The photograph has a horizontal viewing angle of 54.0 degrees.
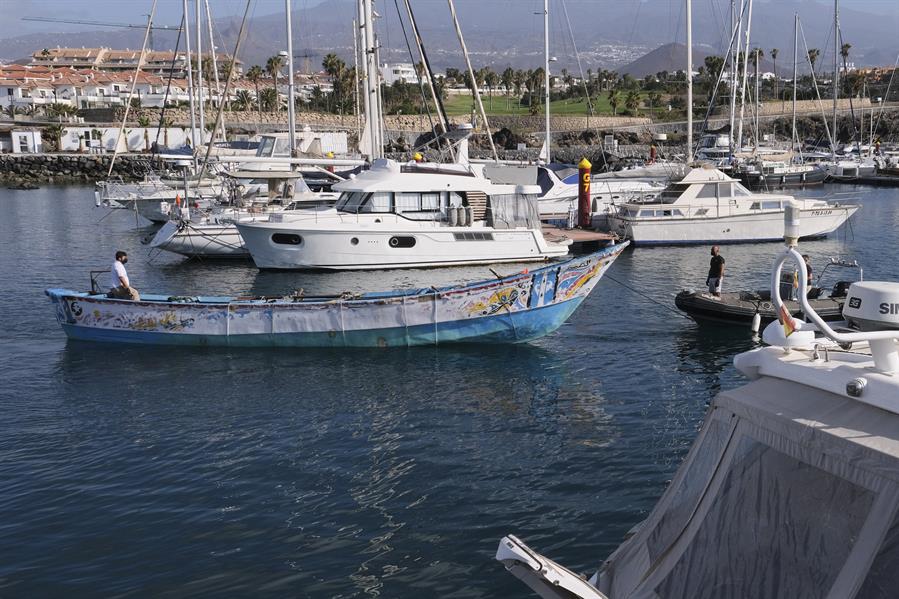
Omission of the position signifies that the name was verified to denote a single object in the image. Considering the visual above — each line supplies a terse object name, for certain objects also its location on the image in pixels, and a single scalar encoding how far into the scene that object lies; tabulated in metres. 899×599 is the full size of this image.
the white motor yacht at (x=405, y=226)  31.58
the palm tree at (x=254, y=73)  109.99
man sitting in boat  21.66
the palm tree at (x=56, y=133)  100.44
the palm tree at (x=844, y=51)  109.31
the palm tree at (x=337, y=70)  117.88
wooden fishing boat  20.55
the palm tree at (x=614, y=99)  115.56
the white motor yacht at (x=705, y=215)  37.75
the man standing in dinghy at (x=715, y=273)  22.67
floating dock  36.28
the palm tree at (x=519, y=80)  137.38
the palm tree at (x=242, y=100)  111.50
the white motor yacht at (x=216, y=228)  34.94
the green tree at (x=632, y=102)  116.61
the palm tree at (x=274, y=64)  114.88
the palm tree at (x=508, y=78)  138.50
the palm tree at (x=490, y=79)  144.39
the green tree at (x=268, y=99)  117.75
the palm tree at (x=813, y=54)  128.00
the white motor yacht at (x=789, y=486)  5.21
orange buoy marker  40.59
